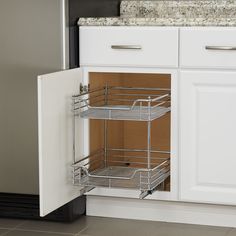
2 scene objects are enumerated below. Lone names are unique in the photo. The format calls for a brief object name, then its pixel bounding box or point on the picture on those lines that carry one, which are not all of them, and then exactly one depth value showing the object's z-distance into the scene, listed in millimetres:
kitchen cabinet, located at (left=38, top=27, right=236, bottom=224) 3733
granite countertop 3904
